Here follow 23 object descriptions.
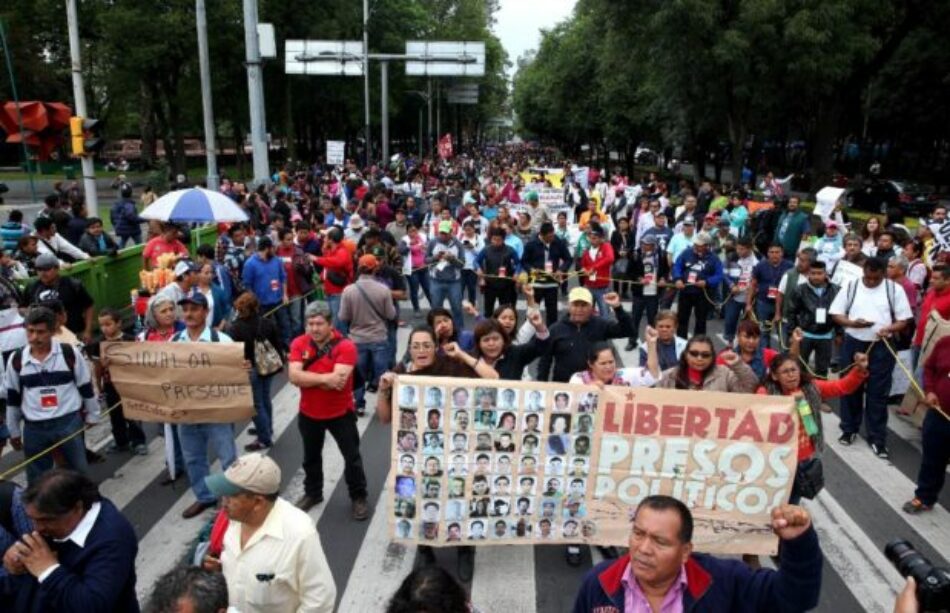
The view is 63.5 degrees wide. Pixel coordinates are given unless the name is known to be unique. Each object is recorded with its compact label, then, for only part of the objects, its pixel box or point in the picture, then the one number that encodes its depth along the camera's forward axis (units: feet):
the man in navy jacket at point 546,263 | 35.45
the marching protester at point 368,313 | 25.85
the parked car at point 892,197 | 101.19
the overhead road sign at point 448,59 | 86.43
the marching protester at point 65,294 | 24.75
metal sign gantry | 85.30
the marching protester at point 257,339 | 22.00
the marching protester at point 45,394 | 17.94
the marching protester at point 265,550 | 10.87
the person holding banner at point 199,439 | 20.29
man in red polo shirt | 18.63
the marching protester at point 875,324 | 24.34
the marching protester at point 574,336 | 20.90
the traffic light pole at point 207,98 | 59.41
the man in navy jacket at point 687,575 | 8.87
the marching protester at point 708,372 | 17.95
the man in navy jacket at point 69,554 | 9.66
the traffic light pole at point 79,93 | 46.60
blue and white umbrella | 31.99
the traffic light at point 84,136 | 44.78
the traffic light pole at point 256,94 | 56.59
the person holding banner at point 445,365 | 17.54
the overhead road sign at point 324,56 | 85.25
